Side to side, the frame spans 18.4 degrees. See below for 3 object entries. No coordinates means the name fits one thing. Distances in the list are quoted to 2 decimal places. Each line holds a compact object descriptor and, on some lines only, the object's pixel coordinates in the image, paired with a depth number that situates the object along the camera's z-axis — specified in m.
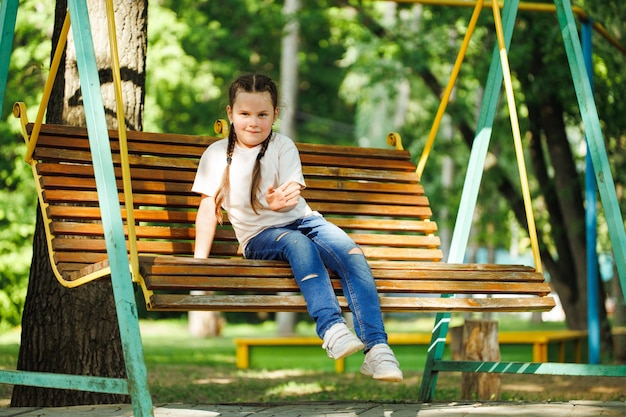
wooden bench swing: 6.89
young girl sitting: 7.53
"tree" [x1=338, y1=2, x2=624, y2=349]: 19.70
